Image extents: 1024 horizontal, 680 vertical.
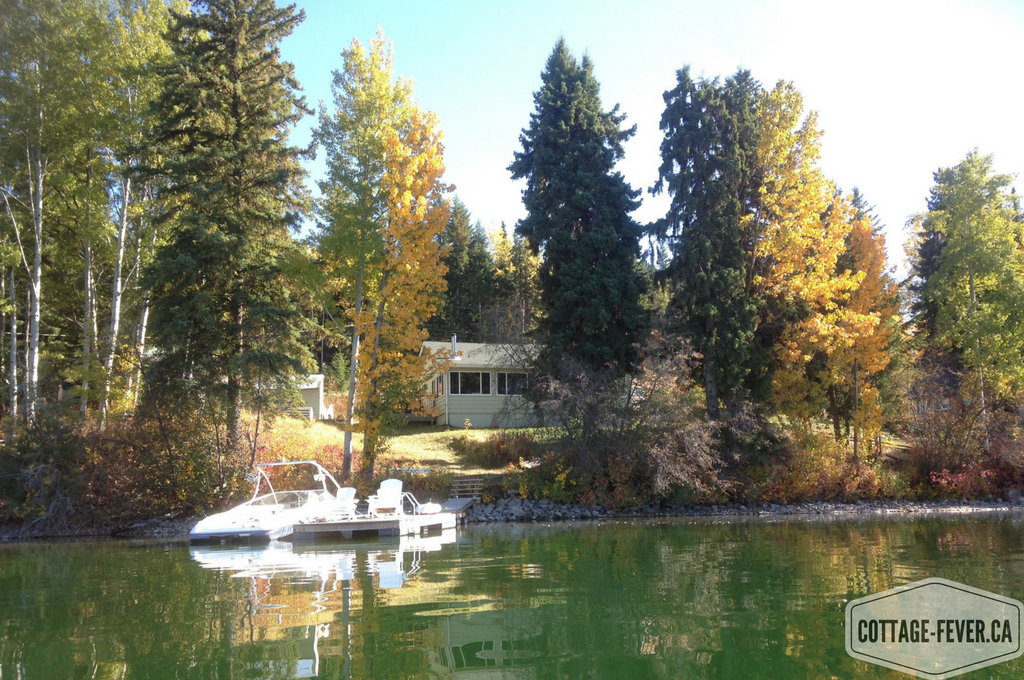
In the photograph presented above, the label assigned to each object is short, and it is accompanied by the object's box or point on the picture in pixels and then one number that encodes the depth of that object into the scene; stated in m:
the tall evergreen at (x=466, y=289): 48.09
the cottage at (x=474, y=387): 33.84
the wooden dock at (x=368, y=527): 17.78
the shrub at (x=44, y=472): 19.81
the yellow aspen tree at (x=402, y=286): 21.50
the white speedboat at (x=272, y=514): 17.05
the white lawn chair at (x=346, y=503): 18.36
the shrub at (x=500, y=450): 25.42
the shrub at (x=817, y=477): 23.50
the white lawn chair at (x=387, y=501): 18.50
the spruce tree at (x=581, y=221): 24.83
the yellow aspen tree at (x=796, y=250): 23.55
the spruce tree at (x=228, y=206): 19.83
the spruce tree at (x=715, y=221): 23.22
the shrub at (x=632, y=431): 22.17
